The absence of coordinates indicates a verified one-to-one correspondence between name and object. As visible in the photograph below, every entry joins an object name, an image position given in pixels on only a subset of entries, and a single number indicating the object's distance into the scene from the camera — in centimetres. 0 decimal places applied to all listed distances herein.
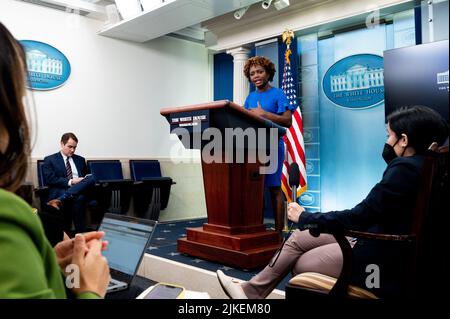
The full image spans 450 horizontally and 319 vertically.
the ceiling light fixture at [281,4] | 433
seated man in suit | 403
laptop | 125
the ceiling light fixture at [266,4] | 441
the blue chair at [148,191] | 493
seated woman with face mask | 133
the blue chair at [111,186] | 451
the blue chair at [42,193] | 399
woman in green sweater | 45
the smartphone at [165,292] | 96
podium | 225
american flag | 409
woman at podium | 309
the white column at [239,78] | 523
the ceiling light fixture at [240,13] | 477
